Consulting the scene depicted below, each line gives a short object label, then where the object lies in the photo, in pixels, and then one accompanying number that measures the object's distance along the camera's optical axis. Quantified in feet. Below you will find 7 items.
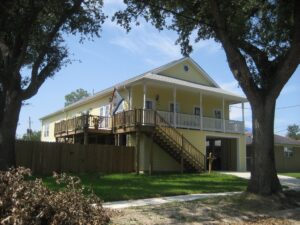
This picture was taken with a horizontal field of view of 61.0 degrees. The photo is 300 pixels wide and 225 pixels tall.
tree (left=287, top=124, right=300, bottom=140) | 222.23
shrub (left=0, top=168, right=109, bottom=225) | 10.68
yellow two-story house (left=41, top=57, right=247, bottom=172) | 51.84
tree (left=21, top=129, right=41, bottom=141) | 149.56
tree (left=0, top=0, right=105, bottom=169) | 32.94
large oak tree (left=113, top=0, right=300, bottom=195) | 25.30
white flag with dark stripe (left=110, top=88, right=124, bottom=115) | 56.41
